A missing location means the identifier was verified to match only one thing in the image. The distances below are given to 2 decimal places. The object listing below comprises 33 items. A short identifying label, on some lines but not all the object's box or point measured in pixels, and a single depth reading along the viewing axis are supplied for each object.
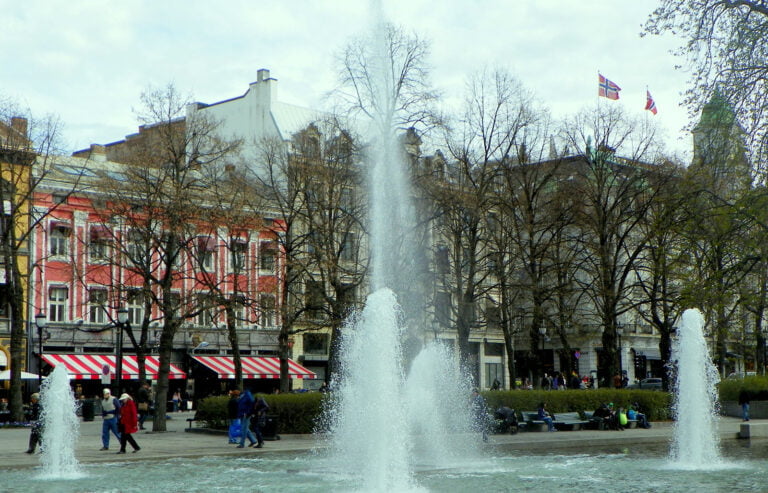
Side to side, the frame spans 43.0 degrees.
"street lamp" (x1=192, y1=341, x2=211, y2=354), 53.75
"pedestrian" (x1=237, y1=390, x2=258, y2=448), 25.78
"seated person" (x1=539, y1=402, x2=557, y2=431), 32.41
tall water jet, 15.37
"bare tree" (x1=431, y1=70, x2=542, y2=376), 35.38
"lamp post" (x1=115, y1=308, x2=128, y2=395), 32.28
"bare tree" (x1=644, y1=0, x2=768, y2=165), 21.66
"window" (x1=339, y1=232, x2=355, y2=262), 42.16
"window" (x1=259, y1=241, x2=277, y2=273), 38.04
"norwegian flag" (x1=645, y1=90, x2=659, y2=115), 50.50
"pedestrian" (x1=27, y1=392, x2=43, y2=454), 24.02
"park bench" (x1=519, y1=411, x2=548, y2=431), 32.41
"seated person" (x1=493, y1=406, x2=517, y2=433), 30.84
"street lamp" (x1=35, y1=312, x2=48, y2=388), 36.50
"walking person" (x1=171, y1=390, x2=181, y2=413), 50.66
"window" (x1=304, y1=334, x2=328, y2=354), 59.53
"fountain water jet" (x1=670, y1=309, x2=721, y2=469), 21.10
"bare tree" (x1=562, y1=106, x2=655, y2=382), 40.16
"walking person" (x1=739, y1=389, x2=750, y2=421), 37.84
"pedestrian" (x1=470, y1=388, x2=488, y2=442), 27.86
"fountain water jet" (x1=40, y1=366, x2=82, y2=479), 19.34
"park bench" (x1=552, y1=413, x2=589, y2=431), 33.06
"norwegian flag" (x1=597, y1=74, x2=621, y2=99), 51.97
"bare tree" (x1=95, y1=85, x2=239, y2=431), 30.48
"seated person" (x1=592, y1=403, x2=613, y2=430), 33.44
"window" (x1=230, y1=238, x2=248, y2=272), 34.72
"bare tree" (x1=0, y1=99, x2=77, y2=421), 35.44
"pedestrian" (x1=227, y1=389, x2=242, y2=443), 26.86
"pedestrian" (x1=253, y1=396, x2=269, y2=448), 25.67
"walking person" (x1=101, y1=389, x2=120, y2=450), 24.55
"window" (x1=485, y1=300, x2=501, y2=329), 36.56
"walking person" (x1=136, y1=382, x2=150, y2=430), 36.85
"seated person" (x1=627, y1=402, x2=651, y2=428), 34.78
